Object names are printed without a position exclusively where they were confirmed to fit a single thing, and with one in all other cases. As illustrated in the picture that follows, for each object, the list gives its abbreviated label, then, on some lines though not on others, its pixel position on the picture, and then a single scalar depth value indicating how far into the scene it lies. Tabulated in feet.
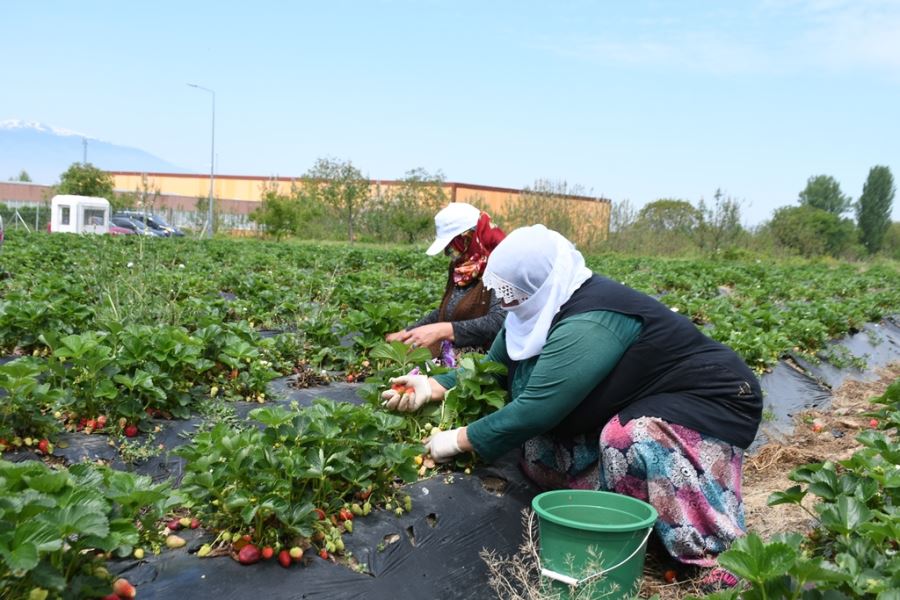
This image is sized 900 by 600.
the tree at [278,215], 92.38
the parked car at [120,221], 84.16
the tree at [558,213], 81.66
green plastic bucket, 7.54
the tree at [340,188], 99.35
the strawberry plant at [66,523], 5.33
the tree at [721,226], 87.71
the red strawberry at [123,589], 6.54
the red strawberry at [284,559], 7.56
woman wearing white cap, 12.78
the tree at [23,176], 192.77
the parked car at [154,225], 73.19
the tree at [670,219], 87.18
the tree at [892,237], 176.21
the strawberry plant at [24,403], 8.80
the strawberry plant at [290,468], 7.56
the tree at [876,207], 181.98
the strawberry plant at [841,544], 5.56
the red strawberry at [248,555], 7.43
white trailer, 80.84
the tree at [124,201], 108.47
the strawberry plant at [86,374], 10.16
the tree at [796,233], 91.40
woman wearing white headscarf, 8.86
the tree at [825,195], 203.00
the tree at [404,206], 97.35
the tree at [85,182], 105.70
